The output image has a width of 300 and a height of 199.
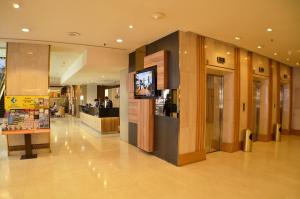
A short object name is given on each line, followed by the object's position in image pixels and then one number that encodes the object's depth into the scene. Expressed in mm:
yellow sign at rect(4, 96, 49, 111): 6078
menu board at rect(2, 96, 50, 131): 5941
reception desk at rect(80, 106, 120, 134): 9881
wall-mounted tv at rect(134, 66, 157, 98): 5922
